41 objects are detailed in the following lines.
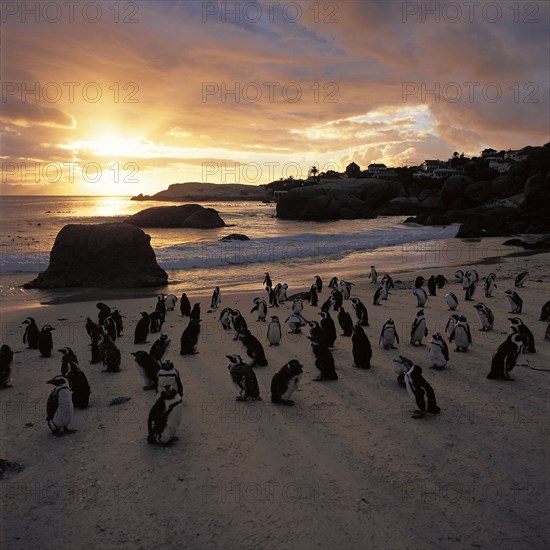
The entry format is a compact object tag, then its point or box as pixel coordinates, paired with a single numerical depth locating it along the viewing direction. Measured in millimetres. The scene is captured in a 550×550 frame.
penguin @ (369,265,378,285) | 21109
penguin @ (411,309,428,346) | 10711
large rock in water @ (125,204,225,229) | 61094
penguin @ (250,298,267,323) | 13938
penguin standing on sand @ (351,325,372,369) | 9266
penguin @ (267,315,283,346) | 10938
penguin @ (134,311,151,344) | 11508
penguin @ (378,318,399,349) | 10406
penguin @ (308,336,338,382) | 8609
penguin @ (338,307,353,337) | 11820
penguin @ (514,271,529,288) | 17828
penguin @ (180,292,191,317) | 15211
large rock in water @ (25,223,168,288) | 21375
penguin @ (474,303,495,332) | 11703
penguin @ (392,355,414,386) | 8273
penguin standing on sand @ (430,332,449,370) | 9062
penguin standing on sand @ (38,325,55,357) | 10461
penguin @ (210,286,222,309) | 16047
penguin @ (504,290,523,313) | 13539
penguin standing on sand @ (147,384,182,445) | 6328
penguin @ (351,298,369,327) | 12602
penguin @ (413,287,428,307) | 15273
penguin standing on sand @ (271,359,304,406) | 7508
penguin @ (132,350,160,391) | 8375
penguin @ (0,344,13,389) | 8617
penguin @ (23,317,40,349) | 11188
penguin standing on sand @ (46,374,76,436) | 6695
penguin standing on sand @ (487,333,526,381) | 8398
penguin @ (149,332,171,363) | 9562
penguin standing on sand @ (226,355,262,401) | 7738
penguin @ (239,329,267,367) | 9414
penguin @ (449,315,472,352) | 10125
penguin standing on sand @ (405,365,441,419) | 7089
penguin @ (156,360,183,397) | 7477
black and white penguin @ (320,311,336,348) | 10782
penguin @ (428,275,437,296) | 17406
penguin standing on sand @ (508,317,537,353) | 9883
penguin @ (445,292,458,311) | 14578
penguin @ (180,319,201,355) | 10406
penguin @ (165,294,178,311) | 15812
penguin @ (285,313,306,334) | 12074
